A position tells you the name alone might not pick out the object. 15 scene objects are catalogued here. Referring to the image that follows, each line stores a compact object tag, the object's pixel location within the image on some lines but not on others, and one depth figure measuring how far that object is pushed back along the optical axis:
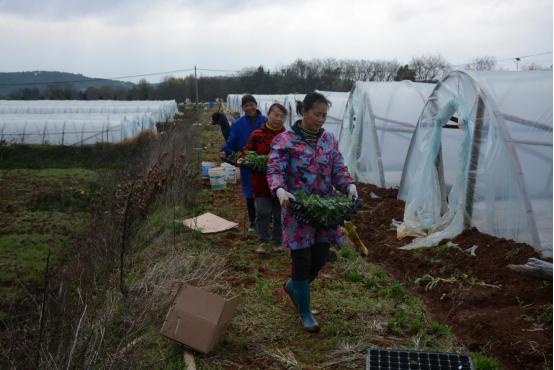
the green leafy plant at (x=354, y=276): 4.78
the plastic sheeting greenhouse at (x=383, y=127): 9.19
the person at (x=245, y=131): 5.71
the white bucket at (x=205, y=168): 10.20
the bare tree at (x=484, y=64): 34.71
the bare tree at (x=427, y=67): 42.72
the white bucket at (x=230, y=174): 10.12
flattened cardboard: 6.36
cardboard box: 3.21
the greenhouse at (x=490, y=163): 5.13
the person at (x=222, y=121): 9.16
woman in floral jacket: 3.27
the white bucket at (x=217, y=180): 9.36
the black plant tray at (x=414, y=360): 2.55
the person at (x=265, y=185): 4.86
